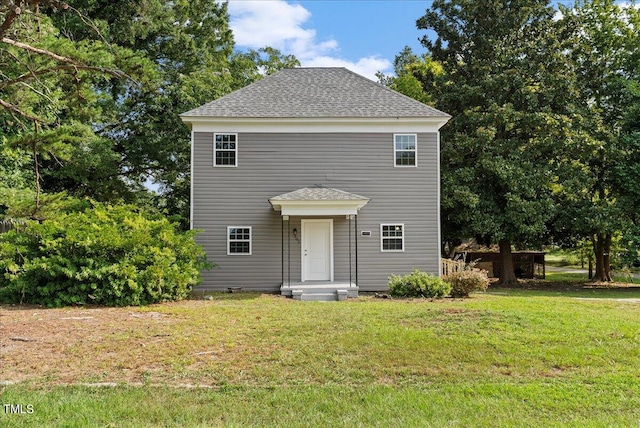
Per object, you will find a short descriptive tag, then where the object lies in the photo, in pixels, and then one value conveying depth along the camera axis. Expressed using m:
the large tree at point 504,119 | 17.80
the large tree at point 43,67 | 6.98
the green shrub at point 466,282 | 12.49
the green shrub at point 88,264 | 10.53
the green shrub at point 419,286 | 12.56
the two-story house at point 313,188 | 14.45
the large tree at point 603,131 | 17.81
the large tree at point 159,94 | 18.61
